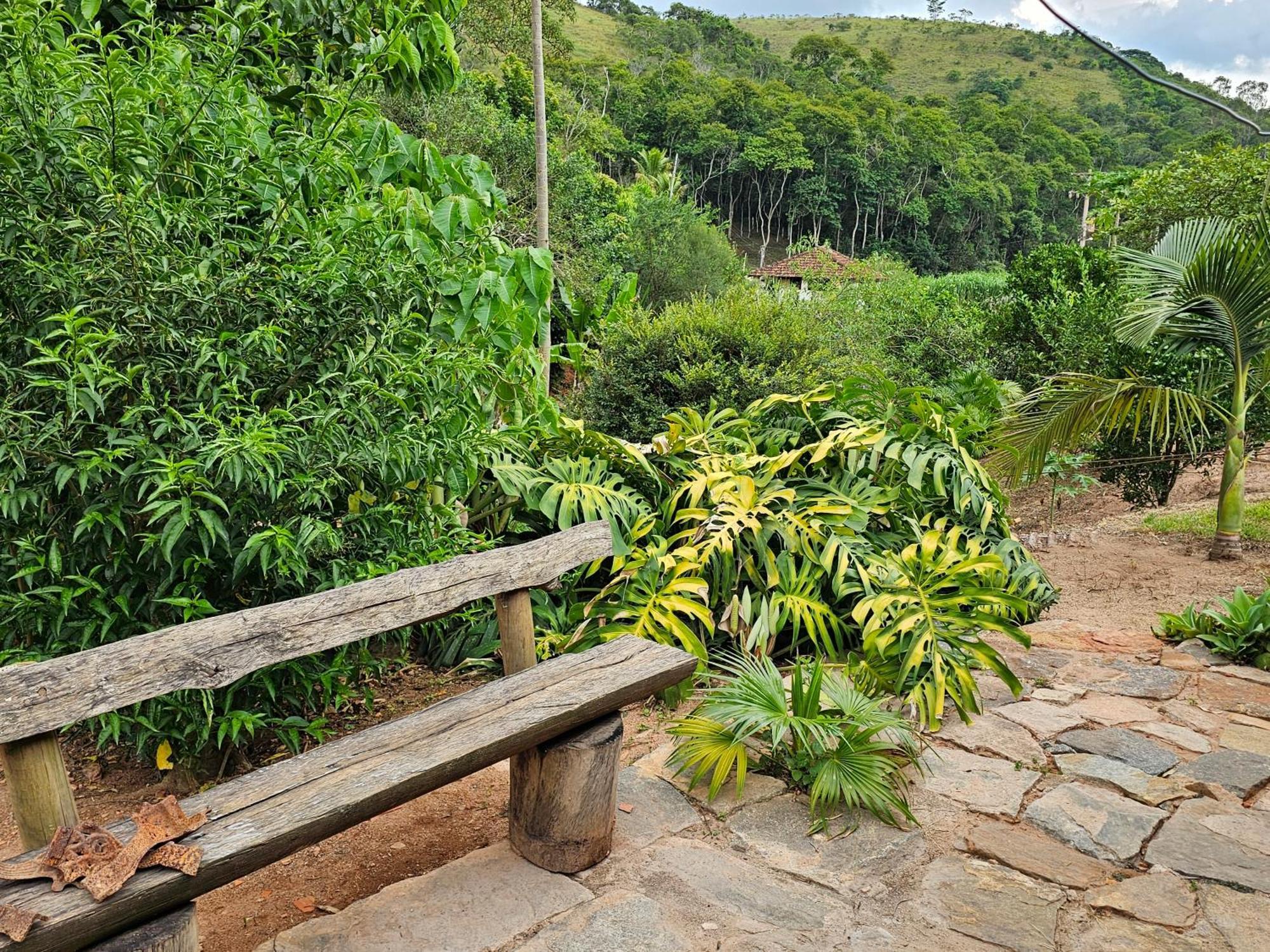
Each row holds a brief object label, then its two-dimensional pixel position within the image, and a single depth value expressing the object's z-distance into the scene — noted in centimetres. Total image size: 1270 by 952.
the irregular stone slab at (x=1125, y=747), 314
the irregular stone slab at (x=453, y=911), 206
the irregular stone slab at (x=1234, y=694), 364
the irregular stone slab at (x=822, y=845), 250
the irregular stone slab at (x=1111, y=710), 352
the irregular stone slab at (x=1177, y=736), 328
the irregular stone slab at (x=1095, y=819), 263
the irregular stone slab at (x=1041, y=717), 342
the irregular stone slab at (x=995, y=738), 320
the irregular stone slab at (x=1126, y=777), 291
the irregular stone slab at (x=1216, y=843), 248
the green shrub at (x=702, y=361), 601
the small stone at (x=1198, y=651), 418
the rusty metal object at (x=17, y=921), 144
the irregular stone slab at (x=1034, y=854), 248
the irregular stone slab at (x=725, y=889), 227
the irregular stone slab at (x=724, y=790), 281
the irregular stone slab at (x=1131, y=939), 216
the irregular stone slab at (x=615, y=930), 209
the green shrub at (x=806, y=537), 351
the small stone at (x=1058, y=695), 372
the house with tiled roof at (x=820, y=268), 1706
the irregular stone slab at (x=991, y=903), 221
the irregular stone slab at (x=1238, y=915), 218
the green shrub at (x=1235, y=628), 412
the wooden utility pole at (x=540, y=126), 1314
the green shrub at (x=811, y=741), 275
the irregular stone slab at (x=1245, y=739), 327
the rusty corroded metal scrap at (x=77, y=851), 157
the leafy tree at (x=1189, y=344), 571
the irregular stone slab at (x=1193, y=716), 346
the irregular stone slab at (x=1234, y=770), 299
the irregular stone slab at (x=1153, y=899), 229
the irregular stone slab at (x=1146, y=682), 381
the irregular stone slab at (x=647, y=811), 263
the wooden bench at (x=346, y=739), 164
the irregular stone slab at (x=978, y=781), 286
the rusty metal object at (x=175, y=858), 161
